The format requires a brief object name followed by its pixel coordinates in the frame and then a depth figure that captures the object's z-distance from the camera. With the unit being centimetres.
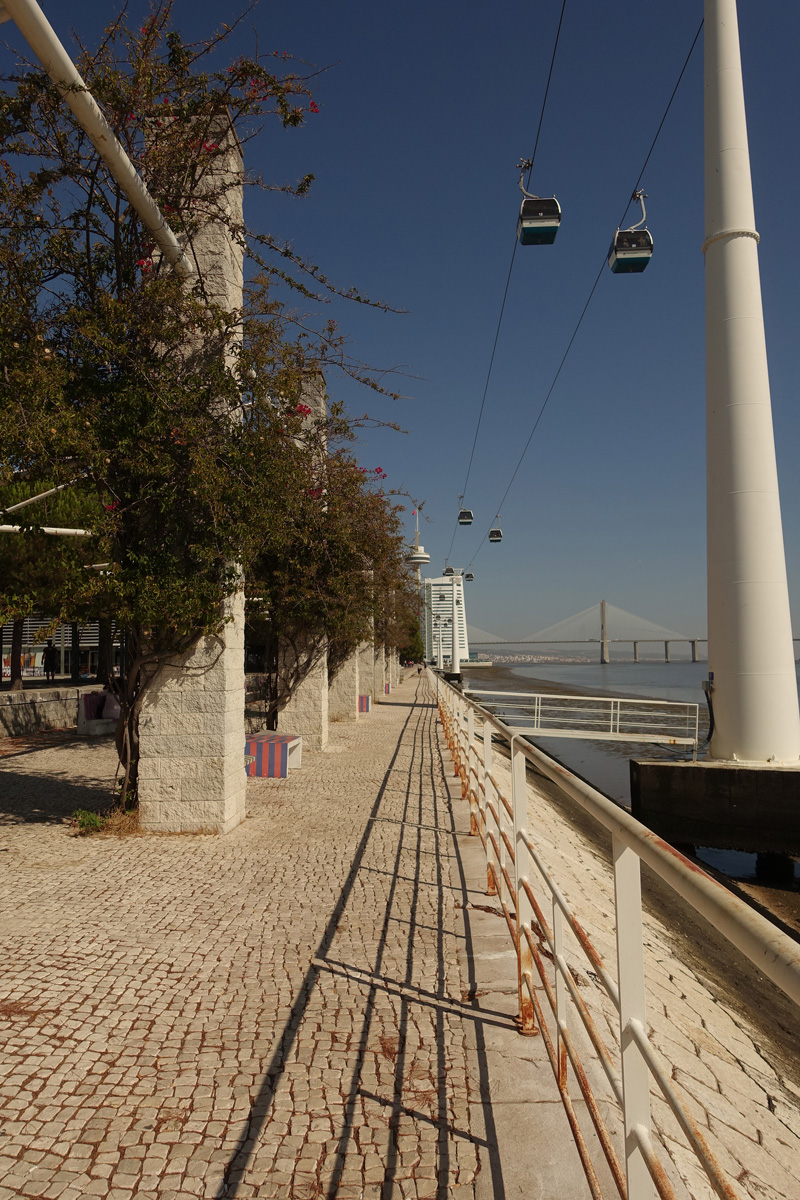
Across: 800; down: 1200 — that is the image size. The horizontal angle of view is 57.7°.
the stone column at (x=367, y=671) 2538
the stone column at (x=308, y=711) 1277
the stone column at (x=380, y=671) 3062
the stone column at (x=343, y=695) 1795
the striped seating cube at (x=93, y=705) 1469
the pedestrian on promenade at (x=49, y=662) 2750
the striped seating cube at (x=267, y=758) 998
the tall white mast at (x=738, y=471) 1023
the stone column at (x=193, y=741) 680
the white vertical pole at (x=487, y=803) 488
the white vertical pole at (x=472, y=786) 651
